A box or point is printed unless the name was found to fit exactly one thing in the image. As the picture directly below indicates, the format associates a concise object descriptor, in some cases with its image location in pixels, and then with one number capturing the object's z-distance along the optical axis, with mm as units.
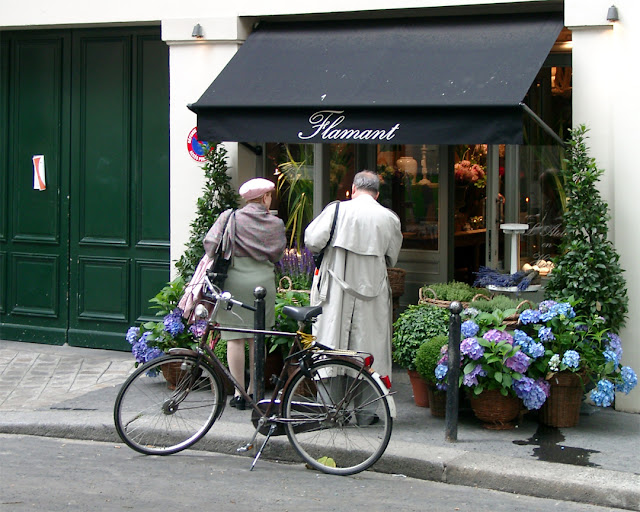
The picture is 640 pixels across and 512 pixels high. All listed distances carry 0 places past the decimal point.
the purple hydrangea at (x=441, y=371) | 7121
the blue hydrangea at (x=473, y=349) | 7086
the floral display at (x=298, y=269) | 9109
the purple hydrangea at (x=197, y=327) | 7820
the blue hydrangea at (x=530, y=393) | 7086
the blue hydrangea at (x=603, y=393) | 7152
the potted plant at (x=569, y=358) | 7176
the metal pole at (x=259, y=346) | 7043
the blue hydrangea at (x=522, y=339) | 7176
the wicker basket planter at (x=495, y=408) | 7227
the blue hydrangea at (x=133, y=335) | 8477
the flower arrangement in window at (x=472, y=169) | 9945
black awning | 7582
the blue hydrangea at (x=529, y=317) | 7316
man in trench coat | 7305
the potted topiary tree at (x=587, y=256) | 7602
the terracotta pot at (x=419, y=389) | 7875
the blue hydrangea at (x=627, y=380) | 7297
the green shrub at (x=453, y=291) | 8273
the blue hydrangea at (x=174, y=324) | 8234
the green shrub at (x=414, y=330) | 7707
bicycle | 6488
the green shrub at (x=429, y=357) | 7324
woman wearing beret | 7691
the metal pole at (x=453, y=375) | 6758
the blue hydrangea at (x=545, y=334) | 7207
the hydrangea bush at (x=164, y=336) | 8258
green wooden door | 10086
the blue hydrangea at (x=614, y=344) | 7379
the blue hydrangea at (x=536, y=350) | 7145
